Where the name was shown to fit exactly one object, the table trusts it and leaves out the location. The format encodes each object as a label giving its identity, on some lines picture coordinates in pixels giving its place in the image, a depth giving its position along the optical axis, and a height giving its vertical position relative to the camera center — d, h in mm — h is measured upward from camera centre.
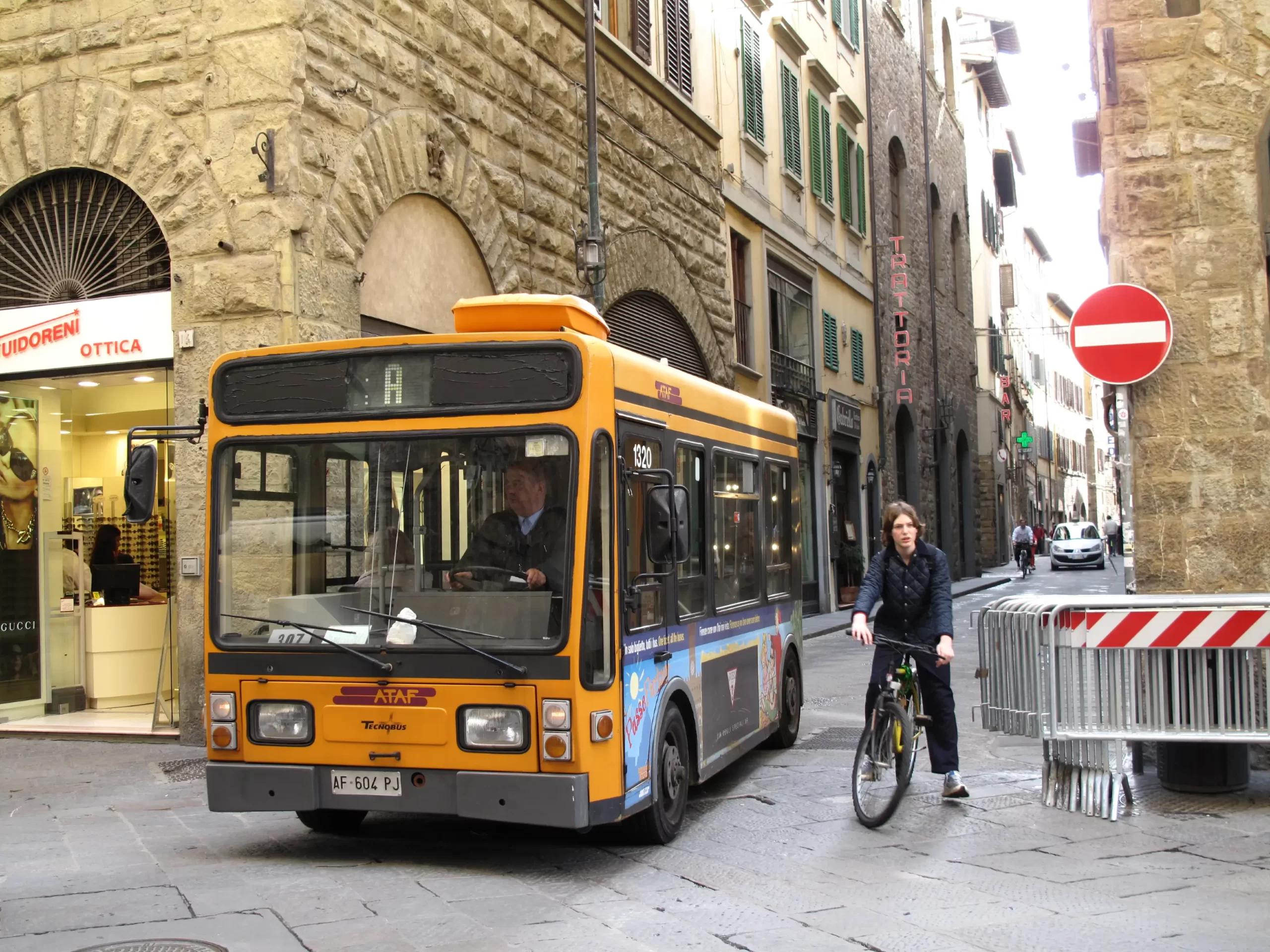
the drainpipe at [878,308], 30297 +4865
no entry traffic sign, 8438 +1143
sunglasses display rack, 12172 +53
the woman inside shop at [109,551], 12125 -11
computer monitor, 12039 -280
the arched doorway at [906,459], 32778 +1686
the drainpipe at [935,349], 35750 +4553
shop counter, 11922 -871
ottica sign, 10812 +1673
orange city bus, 6379 -157
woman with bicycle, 8125 -468
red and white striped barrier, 7477 -542
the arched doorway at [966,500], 40125 +859
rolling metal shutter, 16703 +2563
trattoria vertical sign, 31469 +4684
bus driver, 6418 +22
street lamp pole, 14336 +3385
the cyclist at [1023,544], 39312 -421
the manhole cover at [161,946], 5242 -1467
